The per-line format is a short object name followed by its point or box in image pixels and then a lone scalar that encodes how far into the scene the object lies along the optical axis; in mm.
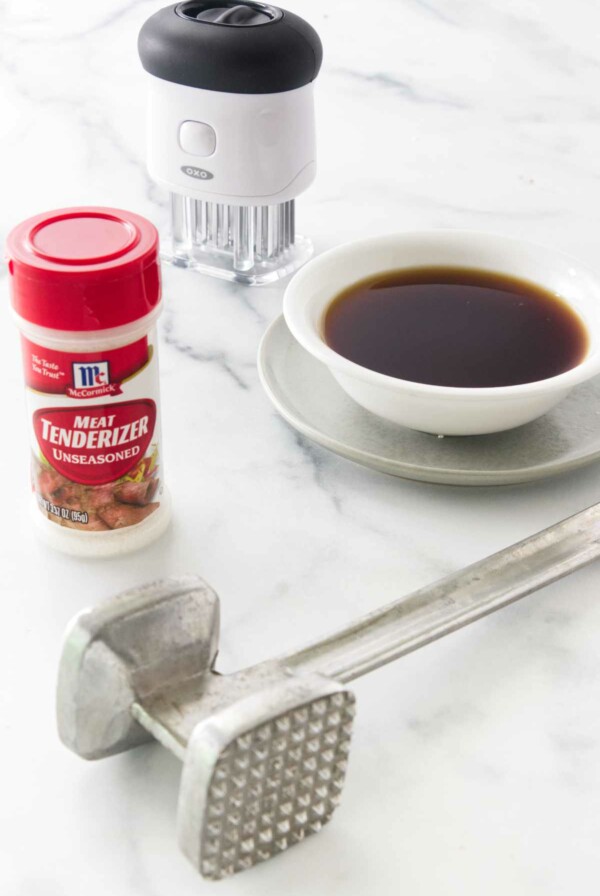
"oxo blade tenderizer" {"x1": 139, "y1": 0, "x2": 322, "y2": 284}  884
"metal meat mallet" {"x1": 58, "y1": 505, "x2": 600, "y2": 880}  665
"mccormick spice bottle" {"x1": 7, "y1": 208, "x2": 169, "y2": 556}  733
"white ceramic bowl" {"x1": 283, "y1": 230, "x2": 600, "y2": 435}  794
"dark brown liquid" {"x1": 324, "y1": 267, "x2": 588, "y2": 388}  829
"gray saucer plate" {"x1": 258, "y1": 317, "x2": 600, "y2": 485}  810
